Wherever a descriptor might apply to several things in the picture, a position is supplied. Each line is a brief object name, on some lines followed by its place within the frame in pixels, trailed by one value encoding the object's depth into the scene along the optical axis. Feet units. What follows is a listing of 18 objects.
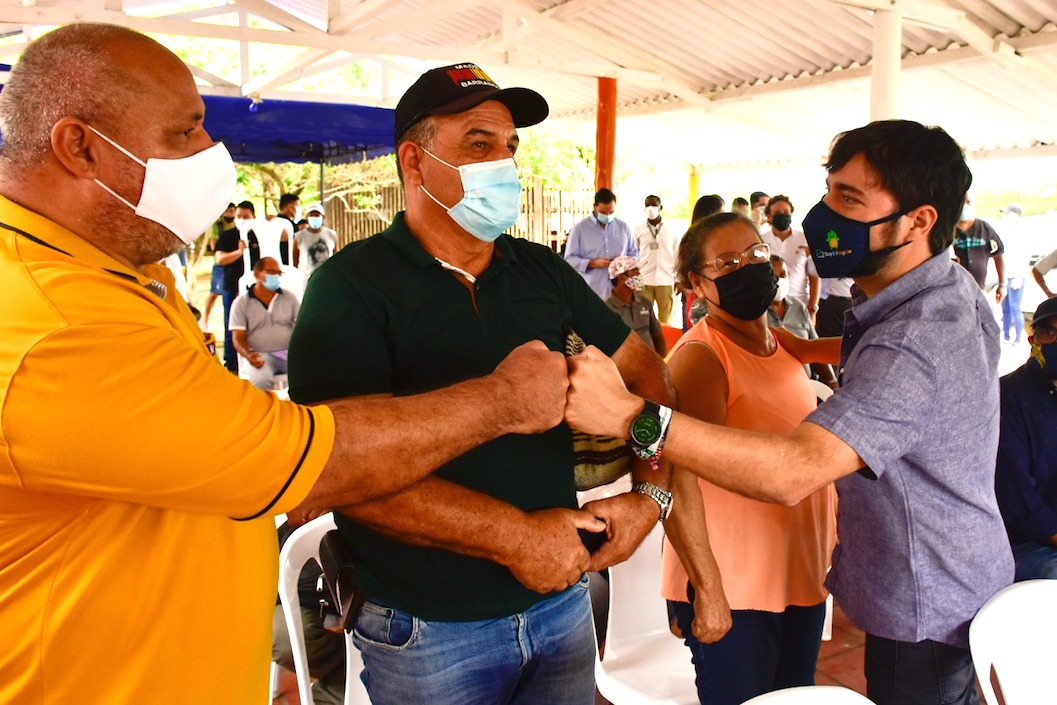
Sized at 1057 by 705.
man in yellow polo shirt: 3.02
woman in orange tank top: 6.33
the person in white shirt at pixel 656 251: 31.07
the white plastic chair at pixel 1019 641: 5.41
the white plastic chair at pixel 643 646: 7.77
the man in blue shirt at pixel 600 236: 28.30
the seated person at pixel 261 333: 20.39
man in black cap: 4.66
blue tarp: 26.61
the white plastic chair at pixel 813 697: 4.62
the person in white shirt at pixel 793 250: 25.00
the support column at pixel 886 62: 20.75
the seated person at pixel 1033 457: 9.24
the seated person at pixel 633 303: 19.53
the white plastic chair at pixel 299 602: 6.91
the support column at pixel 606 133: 37.19
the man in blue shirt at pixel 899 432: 5.11
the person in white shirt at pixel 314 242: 34.88
